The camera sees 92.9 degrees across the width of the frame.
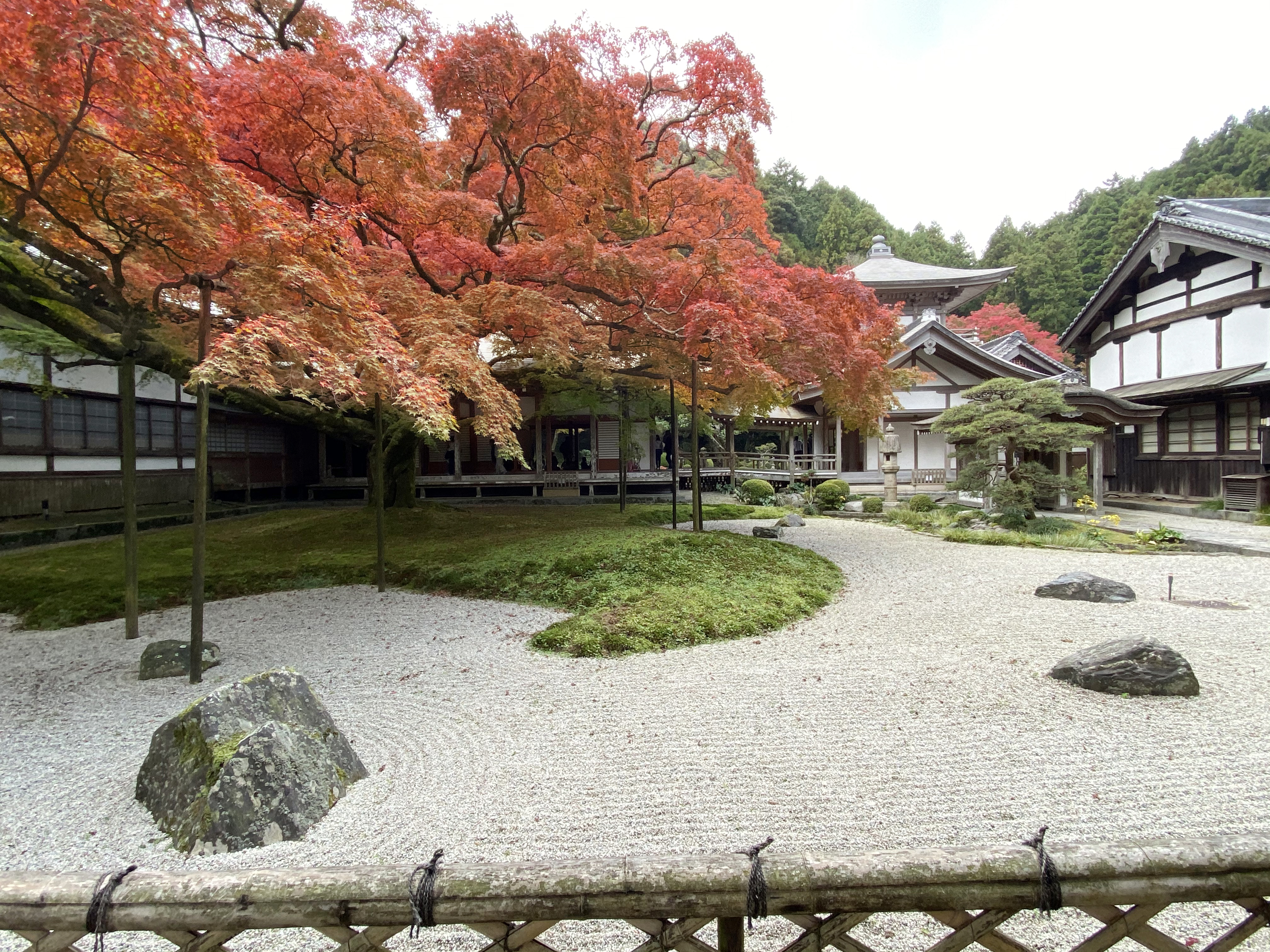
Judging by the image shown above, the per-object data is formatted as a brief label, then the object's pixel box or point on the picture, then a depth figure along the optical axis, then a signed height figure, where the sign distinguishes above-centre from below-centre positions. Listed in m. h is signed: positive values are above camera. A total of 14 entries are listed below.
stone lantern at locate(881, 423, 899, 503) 16.06 -0.15
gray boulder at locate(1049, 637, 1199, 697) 4.19 -1.49
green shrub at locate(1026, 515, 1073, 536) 11.33 -1.26
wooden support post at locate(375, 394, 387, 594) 7.83 -0.46
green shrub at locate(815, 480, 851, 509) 16.92 -0.92
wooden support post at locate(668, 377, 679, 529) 10.71 -0.07
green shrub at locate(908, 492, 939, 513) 15.66 -1.12
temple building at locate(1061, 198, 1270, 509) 13.81 +2.97
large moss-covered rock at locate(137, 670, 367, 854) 2.79 -1.52
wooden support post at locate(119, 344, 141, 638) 5.73 -0.10
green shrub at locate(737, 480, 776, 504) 17.81 -0.89
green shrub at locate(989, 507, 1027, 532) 11.91 -1.18
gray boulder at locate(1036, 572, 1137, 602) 6.78 -1.47
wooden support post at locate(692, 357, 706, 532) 9.59 -0.46
